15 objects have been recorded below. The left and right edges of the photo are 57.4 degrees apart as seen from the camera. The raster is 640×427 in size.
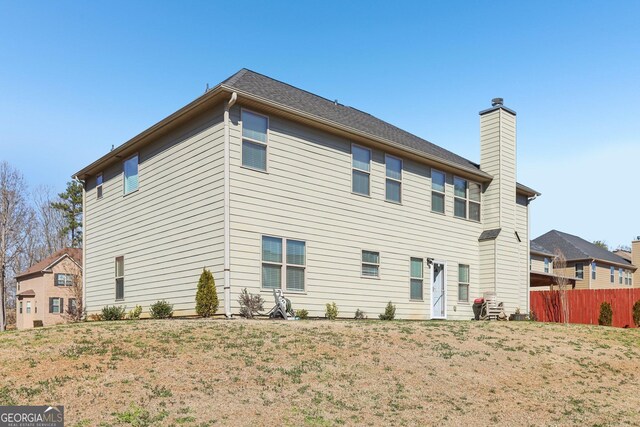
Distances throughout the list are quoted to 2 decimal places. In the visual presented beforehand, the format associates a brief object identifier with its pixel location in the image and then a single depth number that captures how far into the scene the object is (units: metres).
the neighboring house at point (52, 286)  43.50
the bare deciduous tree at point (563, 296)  25.63
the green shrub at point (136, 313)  17.32
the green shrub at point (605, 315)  25.53
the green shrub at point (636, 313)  25.33
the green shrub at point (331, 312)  16.39
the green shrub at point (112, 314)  17.41
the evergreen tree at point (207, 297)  14.30
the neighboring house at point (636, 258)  51.00
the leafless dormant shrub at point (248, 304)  14.39
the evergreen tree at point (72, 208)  53.00
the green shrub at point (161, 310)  15.73
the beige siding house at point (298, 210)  15.10
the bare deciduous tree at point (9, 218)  35.95
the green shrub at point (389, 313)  17.88
